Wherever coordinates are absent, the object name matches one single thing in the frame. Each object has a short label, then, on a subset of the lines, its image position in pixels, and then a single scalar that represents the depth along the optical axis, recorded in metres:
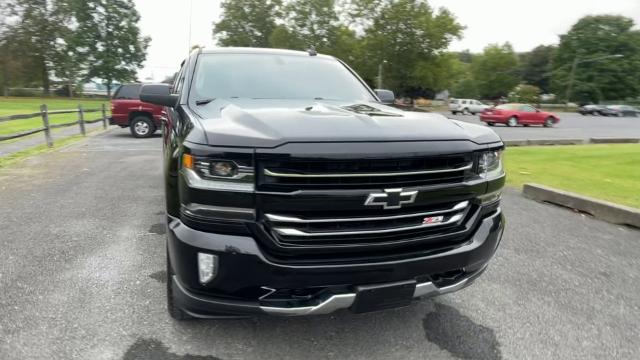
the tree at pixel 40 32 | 53.34
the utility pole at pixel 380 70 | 41.19
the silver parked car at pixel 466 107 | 44.34
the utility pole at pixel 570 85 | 61.04
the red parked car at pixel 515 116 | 24.41
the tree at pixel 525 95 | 56.59
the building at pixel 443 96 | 86.75
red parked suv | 14.70
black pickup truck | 2.25
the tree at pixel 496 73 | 78.94
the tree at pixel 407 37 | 42.91
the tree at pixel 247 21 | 65.81
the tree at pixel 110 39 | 57.47
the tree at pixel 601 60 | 64.62
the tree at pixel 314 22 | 54.03
